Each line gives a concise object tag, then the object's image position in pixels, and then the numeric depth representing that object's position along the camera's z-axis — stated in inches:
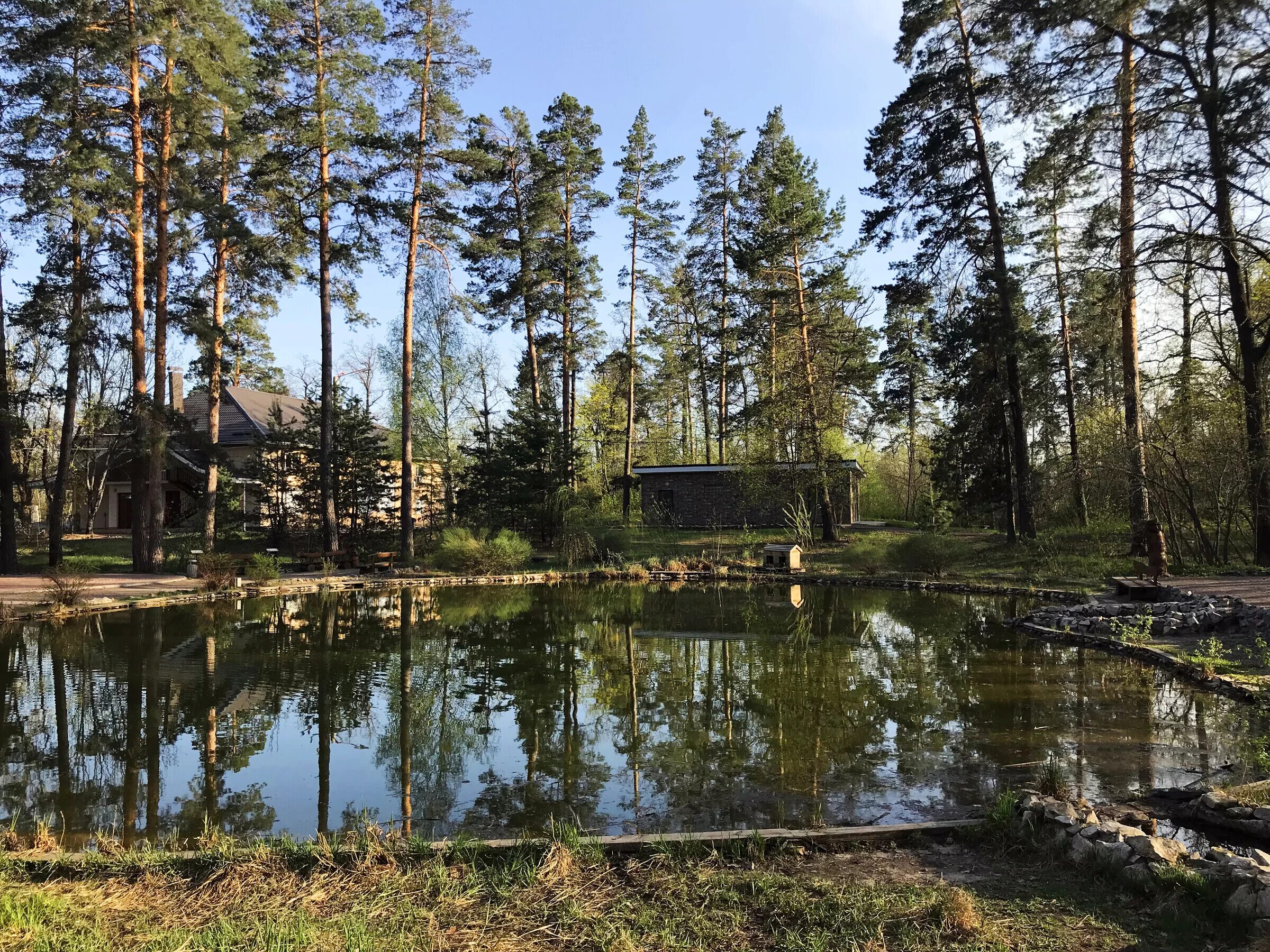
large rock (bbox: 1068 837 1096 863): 142.7
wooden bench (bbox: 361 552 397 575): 759.1
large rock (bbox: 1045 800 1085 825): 152.3
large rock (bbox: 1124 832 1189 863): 135.9
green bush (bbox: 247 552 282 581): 625.6
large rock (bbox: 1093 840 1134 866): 138.0
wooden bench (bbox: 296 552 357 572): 753.0
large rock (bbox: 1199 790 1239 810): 166.7
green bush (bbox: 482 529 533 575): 734.5
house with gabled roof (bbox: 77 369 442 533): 989.2
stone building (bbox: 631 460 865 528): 1052.5
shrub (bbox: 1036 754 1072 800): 174.2
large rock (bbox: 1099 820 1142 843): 143.8
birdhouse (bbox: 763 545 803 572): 739.4
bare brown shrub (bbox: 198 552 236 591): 582.9
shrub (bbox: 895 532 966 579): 645.3
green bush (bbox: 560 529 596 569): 797.2
